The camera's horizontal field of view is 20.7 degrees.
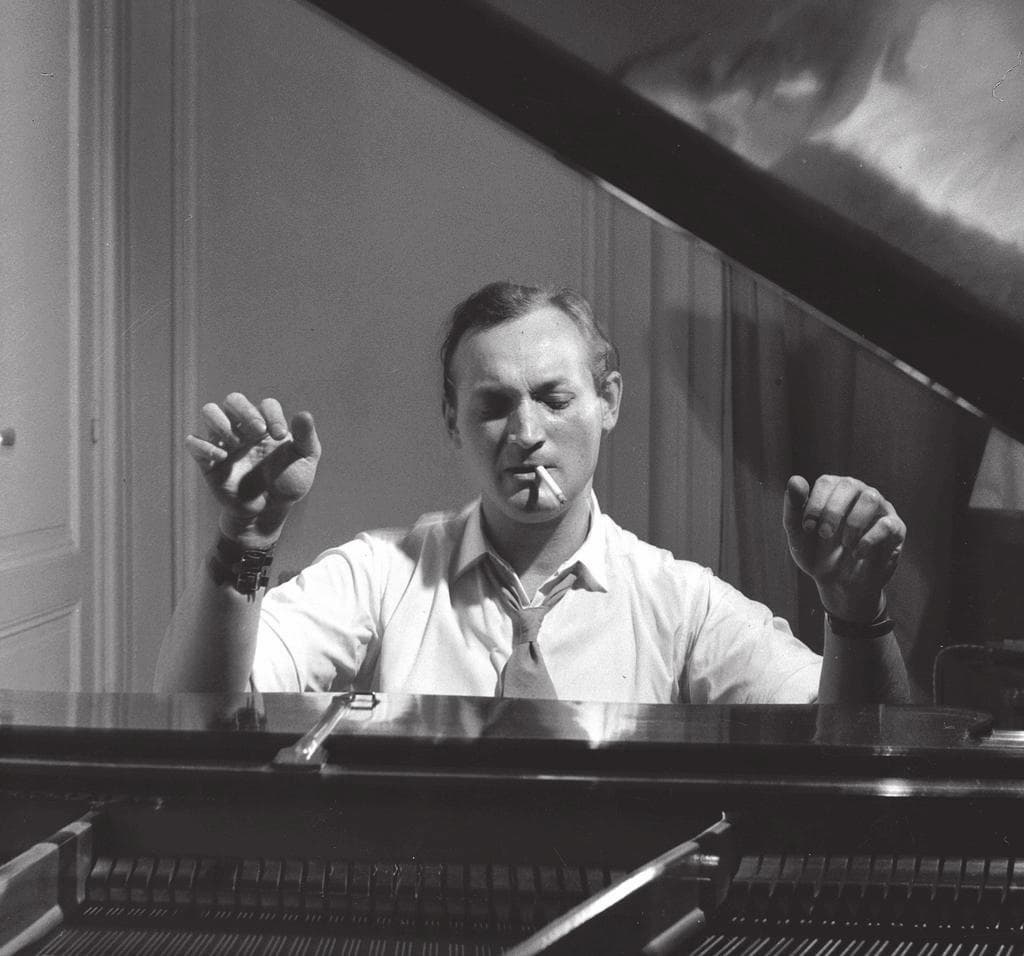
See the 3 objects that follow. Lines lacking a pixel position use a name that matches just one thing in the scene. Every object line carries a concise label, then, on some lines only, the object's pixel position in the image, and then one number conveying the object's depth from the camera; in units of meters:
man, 2.62
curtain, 3.19
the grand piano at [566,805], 1.70
